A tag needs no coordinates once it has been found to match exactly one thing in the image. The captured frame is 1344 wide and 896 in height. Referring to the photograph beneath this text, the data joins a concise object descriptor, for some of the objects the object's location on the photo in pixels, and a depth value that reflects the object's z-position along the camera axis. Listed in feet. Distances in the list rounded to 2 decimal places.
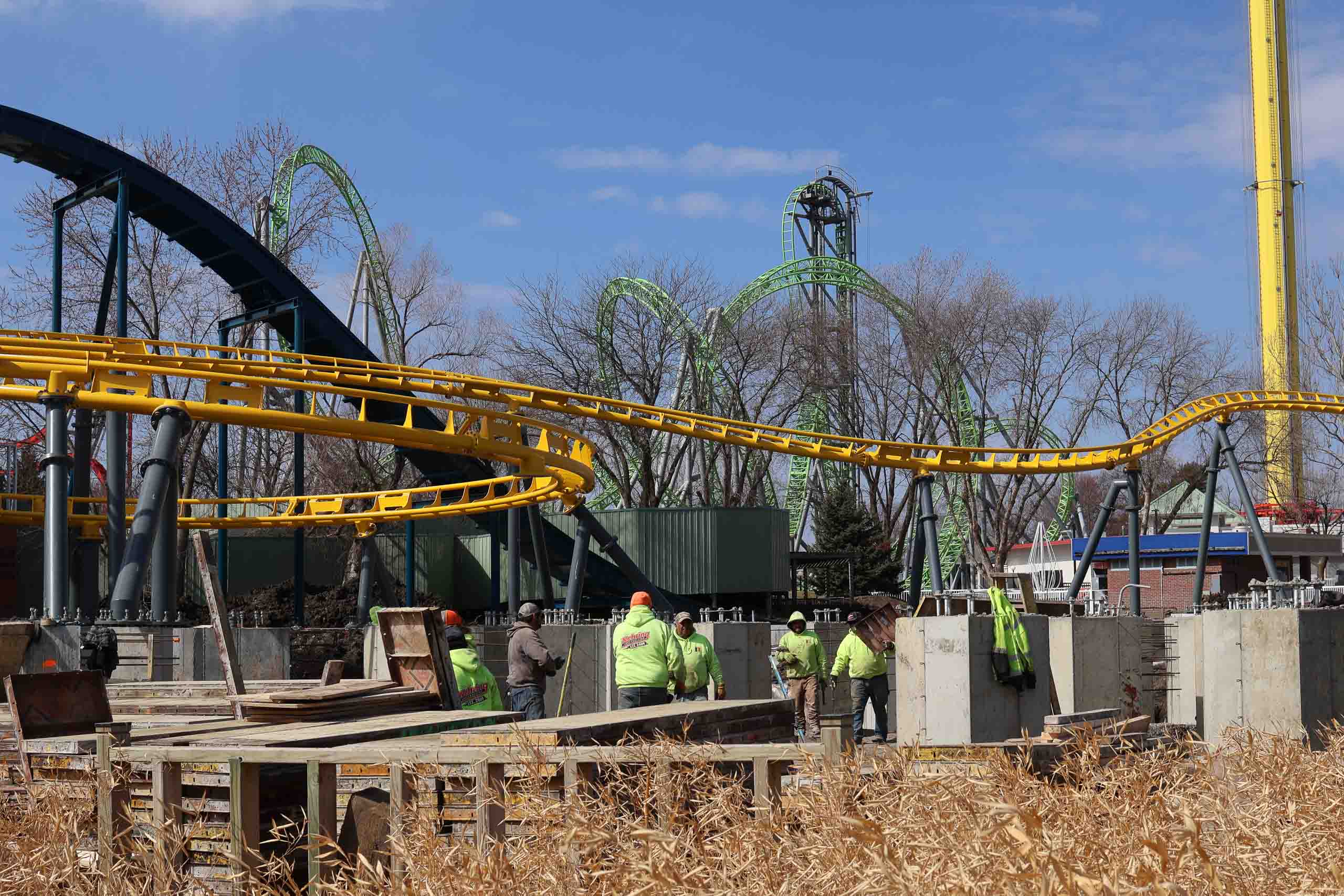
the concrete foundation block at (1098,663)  53.01
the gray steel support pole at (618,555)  89.66
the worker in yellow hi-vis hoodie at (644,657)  35.24
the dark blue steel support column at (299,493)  90.63
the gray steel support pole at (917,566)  91.56
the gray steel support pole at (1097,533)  95.50
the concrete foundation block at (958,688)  44.21
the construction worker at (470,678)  33.68
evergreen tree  140.77
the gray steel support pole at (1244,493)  97.09
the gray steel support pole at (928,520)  89.20
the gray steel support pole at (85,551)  80.07
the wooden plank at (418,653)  30.83
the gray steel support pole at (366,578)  96.78
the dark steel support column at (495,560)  105.70
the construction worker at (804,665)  49.80
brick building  147.43
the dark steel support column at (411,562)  101.50
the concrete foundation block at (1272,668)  52.47
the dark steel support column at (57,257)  82.23
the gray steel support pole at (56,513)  57.57
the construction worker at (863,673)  49.34
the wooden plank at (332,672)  36.11
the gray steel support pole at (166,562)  61.93
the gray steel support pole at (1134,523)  92.63
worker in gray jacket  39.22
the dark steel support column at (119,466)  67.31
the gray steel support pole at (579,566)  83.46
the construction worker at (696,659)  38.29
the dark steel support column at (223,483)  89.81
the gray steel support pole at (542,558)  89.76
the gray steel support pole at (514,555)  86.38
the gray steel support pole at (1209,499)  98.07
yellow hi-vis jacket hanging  44.75
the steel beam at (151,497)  58.90
